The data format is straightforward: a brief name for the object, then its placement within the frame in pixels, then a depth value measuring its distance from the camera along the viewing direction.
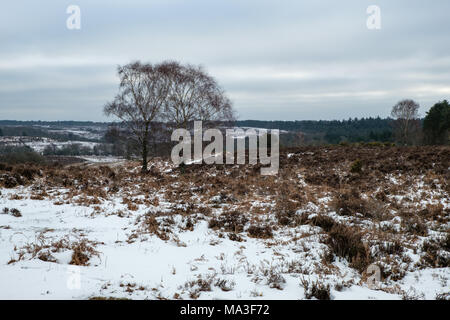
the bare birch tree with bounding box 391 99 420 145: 38.97
